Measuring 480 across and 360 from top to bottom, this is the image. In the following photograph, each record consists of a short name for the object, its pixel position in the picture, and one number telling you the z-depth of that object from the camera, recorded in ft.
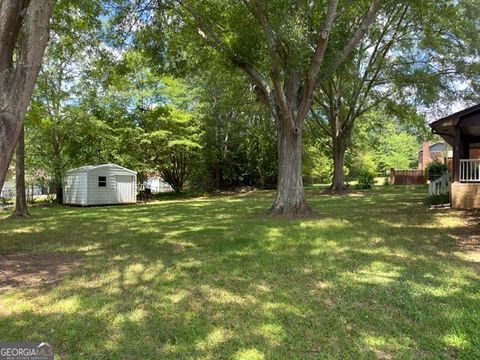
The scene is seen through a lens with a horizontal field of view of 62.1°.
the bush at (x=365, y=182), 87.56
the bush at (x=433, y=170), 90.38
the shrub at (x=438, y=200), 43.11
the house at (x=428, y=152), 139.94
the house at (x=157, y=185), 97.06
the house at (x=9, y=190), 98.53
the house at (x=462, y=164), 37.04
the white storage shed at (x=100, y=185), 61.31
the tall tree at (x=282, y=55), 30.76
